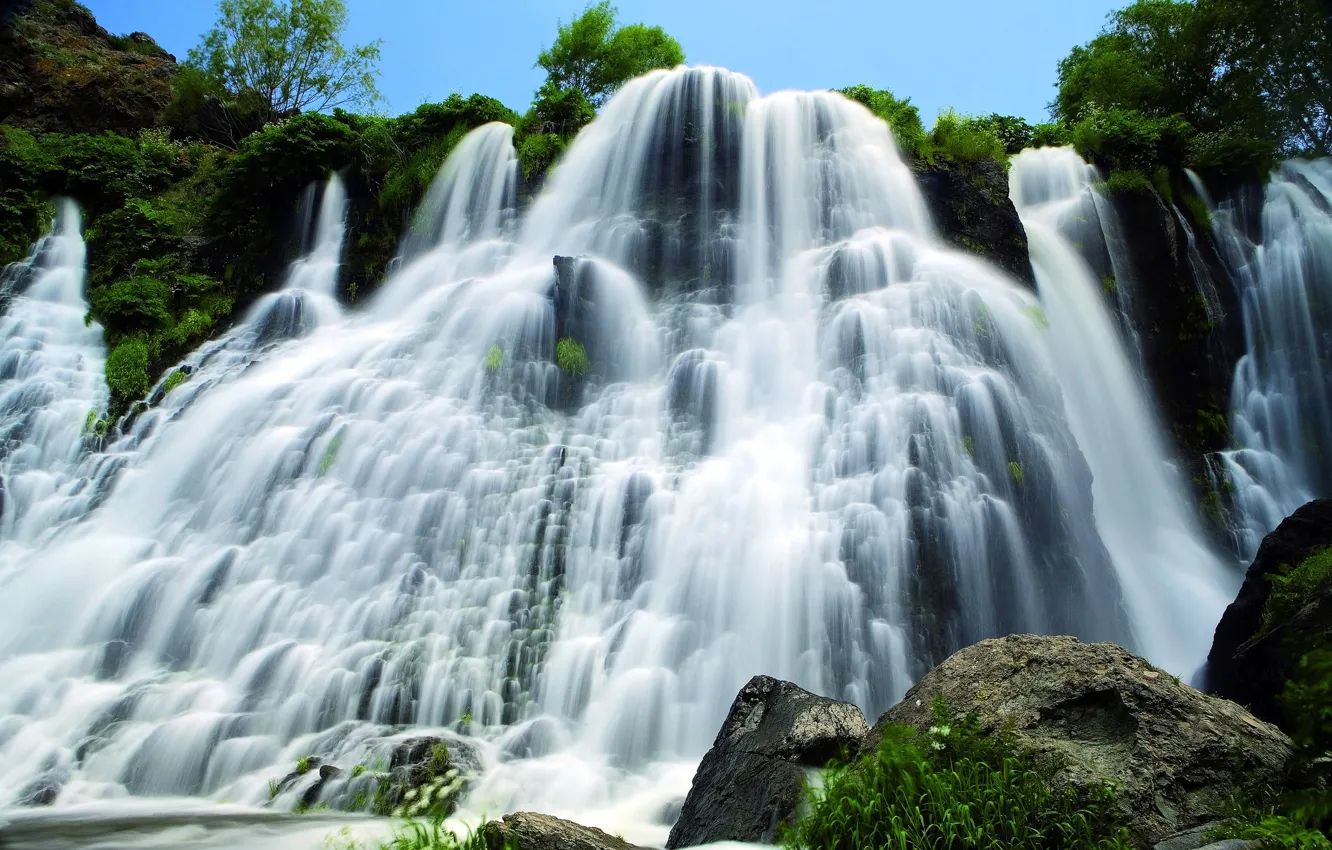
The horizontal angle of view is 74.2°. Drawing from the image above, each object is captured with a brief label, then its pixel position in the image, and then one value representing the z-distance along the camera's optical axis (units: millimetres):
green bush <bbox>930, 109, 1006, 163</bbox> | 17016
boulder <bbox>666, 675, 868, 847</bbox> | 5590
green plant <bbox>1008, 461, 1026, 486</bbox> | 10961
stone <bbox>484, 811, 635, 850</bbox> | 4590
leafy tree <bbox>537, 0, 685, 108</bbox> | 27875
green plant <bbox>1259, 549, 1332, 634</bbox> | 8148
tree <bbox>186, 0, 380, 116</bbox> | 24969
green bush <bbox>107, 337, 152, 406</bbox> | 14734
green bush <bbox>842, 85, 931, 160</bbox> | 17281
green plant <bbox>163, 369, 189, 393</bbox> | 14930
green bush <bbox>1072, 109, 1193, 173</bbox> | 18875
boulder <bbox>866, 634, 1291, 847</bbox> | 4527
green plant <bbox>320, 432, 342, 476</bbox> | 12180
